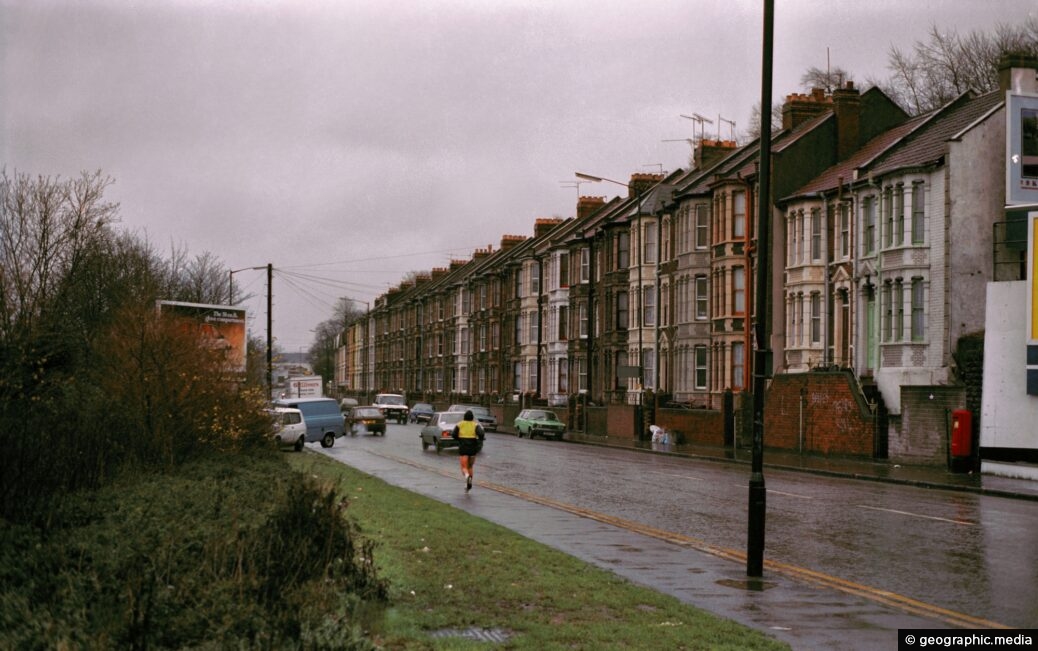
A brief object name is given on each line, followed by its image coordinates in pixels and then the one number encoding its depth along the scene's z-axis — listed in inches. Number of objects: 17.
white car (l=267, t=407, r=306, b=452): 1555.1
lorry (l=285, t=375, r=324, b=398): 2893.7
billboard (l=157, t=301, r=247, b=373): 910.4
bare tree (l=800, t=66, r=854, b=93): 2625.5
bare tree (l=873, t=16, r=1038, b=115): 2060.8
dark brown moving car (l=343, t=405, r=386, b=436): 2179.6
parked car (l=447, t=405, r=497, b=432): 2456.9
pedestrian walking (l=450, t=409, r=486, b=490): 939.3
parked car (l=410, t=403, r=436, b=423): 2984.7
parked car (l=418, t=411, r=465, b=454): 1589.6
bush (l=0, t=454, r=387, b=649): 257.0
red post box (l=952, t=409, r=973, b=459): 1195.3
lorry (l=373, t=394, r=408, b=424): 2999.5
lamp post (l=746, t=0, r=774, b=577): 499.2
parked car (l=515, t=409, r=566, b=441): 2169.0
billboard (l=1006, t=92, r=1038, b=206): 1231.5
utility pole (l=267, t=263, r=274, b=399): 2210.9
